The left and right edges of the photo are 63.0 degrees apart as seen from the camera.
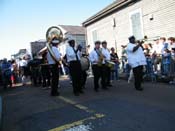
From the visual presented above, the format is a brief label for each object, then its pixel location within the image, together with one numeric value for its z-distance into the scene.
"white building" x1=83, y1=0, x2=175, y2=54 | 7.28
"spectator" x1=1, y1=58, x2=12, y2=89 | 7.87
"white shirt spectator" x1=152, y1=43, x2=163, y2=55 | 6.32
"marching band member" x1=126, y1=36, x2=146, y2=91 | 4.71
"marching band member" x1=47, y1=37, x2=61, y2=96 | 4.75
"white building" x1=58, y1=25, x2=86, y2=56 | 19.54
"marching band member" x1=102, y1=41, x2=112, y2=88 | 5.26
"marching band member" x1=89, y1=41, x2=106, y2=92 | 5.13
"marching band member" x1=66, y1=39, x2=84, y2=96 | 4.65
